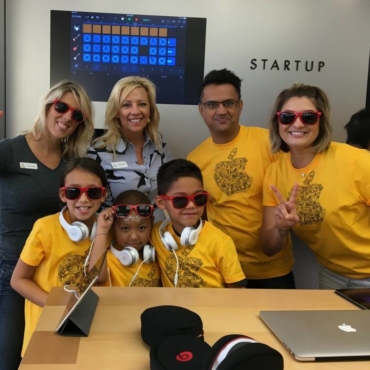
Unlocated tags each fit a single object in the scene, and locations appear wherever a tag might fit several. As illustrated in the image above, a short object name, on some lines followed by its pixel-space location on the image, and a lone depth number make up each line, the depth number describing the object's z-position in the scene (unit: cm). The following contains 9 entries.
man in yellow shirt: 203
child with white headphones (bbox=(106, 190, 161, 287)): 160
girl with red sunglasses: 158
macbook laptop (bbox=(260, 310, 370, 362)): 86
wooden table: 84
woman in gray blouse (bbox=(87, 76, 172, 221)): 202
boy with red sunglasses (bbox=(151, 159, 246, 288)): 156
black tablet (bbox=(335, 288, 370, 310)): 116
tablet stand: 95
